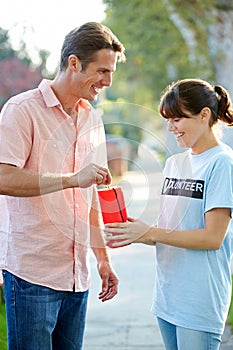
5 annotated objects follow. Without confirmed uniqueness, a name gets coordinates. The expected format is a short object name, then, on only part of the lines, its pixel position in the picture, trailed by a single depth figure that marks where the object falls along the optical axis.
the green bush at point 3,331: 5.02
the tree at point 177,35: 15.09
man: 2.88
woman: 2.88
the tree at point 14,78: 18.23
